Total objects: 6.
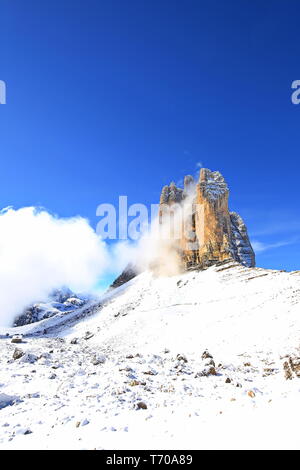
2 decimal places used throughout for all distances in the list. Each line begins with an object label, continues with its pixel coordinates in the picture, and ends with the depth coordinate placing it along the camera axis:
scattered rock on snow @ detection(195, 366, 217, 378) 11.85
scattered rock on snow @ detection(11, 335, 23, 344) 29.93
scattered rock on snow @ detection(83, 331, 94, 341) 38.66
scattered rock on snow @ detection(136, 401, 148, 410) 7.50
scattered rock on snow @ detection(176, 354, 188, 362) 16.16
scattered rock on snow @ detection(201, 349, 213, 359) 16.67
